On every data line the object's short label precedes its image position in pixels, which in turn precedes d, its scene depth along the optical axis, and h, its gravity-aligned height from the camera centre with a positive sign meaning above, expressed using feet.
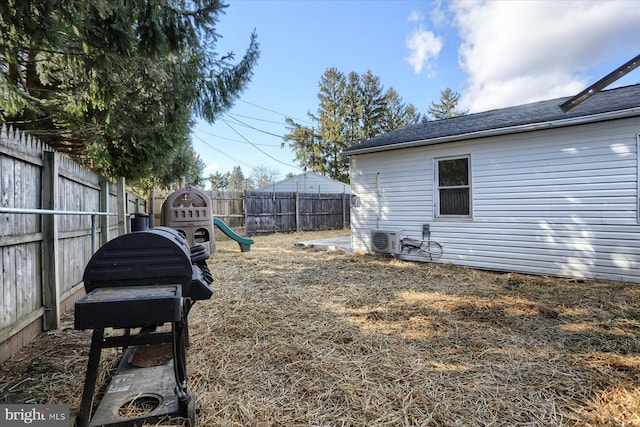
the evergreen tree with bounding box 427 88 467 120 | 90.33 +31.53
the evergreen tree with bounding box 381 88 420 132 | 81.56 +27.07
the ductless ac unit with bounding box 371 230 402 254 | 22.22 -2.16
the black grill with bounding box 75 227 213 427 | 4.23 -1.17
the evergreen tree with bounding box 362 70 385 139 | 79.41 +27.46
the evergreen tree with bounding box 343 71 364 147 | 79.00 +26.35
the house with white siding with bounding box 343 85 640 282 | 15.35 +1.21
